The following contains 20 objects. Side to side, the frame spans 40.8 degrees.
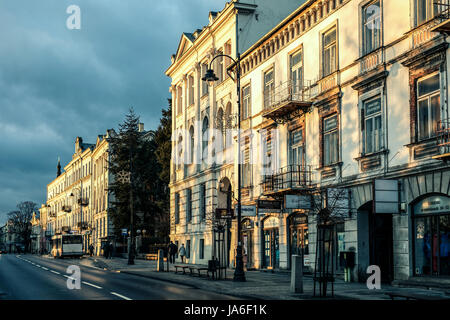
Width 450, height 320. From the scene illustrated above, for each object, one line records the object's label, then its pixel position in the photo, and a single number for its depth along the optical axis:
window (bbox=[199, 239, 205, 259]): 42.66
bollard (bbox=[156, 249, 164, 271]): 34.50
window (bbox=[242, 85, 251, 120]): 35.32
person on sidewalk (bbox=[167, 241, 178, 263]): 45.60
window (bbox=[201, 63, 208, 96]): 43.00
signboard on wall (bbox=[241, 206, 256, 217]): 27.36
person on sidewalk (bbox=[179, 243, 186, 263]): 44.34
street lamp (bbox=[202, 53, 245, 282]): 24.47
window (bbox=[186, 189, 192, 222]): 46.09
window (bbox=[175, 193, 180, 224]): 48.67
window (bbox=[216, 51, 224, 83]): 40.03
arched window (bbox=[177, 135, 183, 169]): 47.69
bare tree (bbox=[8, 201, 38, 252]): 145.12
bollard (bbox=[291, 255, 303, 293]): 18.31
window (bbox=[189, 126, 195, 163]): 45.62
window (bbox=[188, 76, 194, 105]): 46.62
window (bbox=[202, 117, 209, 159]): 42.16
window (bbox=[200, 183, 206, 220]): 42.62
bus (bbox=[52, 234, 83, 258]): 67.38
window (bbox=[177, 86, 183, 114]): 49.38
